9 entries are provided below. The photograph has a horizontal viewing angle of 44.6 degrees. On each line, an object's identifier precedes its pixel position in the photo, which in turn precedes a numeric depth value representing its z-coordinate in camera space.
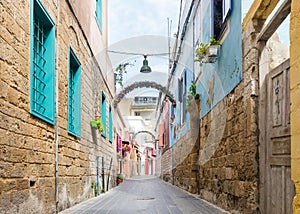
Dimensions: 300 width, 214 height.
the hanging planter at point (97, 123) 8.78
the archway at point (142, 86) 14.89
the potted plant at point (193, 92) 9.37
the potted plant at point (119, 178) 16.03
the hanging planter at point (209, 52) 6.57
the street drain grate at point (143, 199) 8.33
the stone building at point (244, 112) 3.95
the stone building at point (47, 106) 3.53
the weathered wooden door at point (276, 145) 3.75
